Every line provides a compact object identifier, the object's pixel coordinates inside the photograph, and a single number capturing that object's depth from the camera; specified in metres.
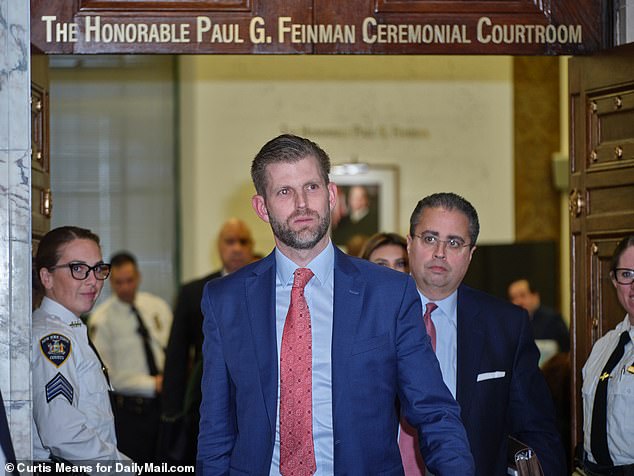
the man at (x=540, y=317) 9.85
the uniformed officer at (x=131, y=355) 8.36
